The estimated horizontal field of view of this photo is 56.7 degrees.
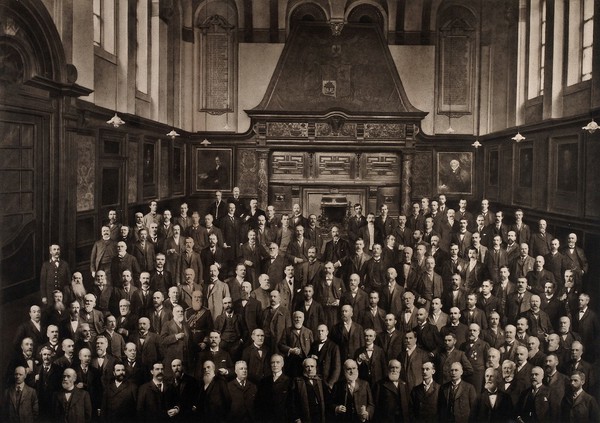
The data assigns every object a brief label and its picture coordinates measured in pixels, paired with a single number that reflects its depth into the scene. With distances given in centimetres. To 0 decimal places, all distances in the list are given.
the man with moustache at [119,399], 729
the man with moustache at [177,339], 775
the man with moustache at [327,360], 745
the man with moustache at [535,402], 730
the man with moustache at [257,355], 748
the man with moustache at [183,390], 736
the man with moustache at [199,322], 803
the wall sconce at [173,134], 1024
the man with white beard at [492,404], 727
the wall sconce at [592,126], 793
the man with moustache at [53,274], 775
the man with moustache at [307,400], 722
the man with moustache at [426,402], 729
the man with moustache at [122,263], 873
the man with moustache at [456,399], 724
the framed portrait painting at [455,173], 1011
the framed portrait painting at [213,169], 1068
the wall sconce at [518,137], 917
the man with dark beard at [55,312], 756
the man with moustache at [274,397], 726
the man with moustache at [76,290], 789
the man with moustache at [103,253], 884
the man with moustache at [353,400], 715
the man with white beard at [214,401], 726
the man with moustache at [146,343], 762
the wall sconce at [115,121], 947
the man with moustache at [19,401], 715
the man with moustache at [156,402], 727
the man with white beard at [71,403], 722
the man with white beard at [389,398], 722
